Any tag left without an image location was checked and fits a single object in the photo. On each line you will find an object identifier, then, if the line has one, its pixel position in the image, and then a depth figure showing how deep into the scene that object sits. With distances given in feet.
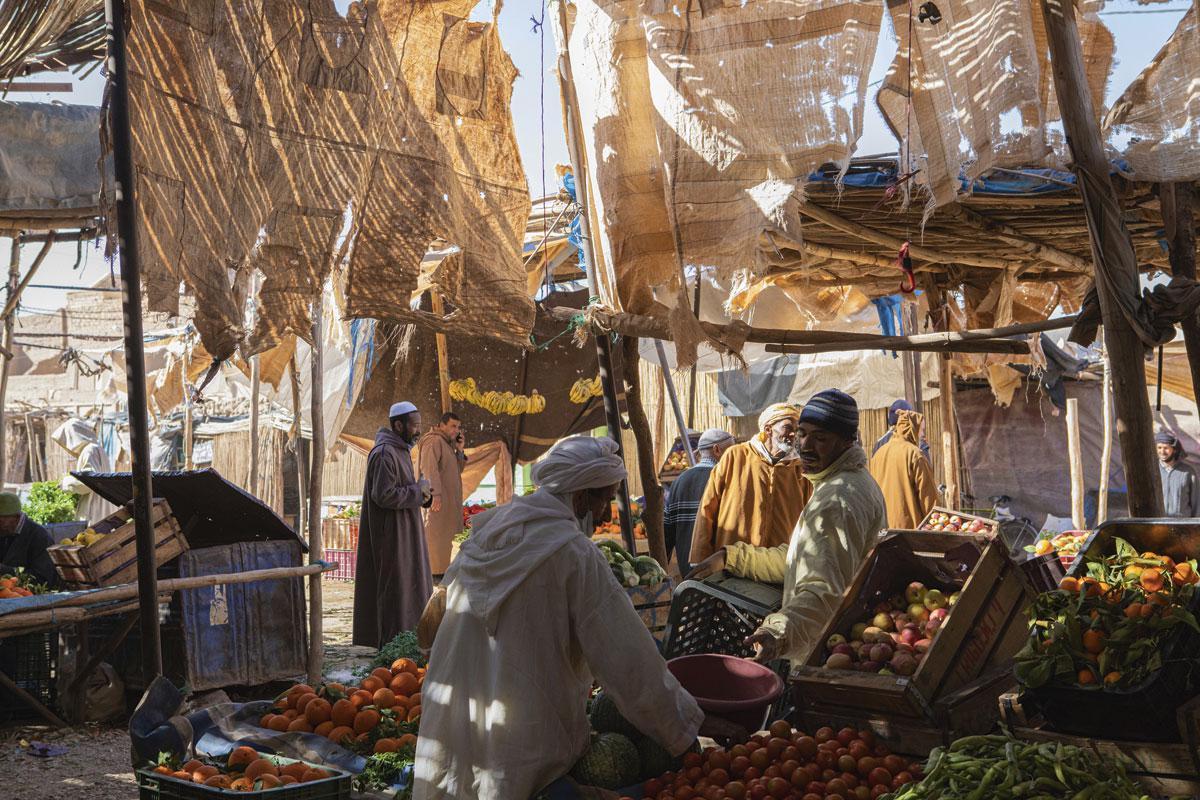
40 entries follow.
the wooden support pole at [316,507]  24.98
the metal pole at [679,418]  29.67
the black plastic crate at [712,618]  14.76
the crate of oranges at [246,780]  11.10
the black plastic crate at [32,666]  23.63
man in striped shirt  26.66
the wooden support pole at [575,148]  18.79
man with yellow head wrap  20.29
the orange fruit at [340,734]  13.32
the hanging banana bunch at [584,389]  42.50
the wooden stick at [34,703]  22.16
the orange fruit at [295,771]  11.67
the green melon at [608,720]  11.50
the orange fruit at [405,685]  14.57
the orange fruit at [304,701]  14.14
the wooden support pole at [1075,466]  34.19
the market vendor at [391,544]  27.09
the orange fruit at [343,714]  13.78
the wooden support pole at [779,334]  16.97
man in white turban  10.29
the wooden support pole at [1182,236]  14.53
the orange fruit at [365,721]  13.61
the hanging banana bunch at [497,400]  41.63
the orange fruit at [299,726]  13.57
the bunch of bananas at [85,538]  25.74
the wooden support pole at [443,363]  40.01
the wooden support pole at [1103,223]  13.37
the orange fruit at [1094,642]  10.58
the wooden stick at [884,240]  19.26
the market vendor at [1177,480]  31.78
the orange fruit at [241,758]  12.17
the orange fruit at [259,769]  11.72
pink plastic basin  12.23
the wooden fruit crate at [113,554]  23.48
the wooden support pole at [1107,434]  33.45
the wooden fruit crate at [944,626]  11.56
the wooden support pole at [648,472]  21.54
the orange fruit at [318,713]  13.82
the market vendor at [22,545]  25.86
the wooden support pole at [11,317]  33.35
